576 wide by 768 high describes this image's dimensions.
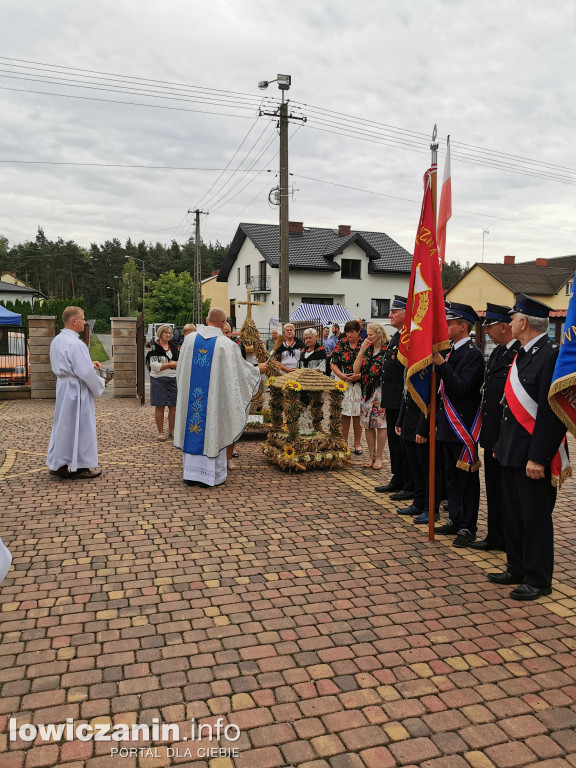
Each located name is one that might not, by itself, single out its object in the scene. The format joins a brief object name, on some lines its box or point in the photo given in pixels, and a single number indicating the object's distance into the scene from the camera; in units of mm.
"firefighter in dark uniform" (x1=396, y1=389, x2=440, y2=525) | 5898
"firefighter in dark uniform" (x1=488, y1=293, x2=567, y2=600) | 4074
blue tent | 20406
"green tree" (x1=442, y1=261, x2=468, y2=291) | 83150
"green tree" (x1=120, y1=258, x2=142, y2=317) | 91275
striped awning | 31391
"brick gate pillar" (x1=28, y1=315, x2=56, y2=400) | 15523
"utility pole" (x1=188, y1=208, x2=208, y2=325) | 40688
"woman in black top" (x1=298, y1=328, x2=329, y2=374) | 8961
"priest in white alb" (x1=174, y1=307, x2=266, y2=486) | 6883
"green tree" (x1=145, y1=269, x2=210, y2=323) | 55562
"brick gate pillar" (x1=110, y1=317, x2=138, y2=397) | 15930
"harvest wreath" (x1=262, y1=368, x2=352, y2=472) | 7707
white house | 39594
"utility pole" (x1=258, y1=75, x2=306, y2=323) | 19078
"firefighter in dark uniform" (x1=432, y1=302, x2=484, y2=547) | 5160
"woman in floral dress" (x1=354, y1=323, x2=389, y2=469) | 7617
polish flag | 5223
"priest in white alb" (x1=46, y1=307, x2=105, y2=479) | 7105
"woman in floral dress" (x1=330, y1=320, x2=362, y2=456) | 8094
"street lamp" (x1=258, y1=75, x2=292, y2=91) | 19038
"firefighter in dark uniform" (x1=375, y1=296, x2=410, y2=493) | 6703
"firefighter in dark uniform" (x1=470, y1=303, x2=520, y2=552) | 4719
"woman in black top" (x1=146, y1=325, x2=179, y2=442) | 9398
